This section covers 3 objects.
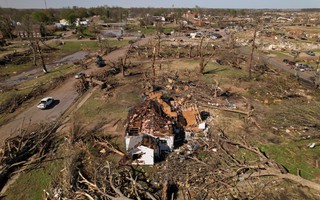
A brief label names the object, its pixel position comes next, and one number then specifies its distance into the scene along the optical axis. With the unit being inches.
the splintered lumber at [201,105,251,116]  807.1
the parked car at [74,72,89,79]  1265.4
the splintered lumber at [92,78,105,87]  1110.2
